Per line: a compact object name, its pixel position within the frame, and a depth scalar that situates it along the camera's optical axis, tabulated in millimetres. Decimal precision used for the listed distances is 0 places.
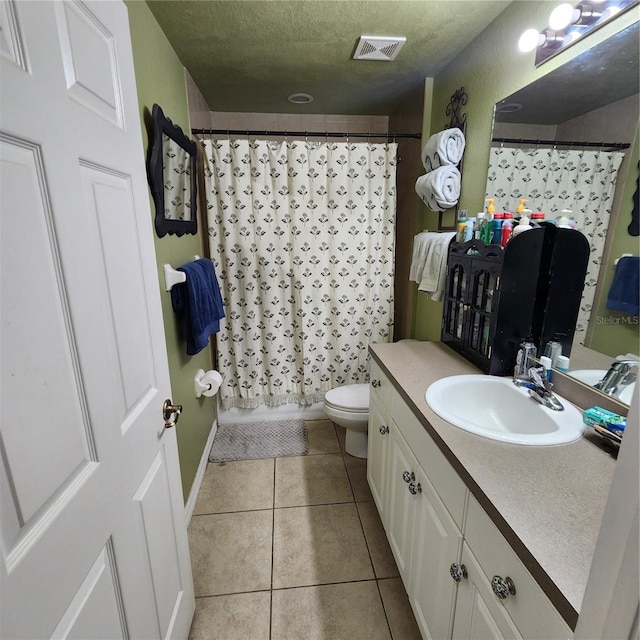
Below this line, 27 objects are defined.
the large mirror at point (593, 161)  967
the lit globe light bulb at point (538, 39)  1169
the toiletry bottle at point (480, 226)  1439
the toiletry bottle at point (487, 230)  1378
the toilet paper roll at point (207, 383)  2033
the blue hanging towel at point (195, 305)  1680
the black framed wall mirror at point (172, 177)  1394
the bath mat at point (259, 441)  2307
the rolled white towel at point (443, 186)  1691
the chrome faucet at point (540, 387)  1073
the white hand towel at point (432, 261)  1700
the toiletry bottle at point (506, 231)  1306
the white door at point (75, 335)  476
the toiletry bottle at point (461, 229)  1568
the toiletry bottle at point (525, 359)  1241
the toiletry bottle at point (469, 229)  1528
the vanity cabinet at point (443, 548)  649
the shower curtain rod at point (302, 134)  2051
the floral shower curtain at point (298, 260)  2197
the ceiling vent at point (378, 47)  1622
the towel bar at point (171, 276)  1547
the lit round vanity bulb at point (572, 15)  1042
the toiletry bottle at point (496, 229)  1340
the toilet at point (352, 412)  2055
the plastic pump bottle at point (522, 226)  1239
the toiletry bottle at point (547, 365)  1209
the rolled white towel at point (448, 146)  1673
